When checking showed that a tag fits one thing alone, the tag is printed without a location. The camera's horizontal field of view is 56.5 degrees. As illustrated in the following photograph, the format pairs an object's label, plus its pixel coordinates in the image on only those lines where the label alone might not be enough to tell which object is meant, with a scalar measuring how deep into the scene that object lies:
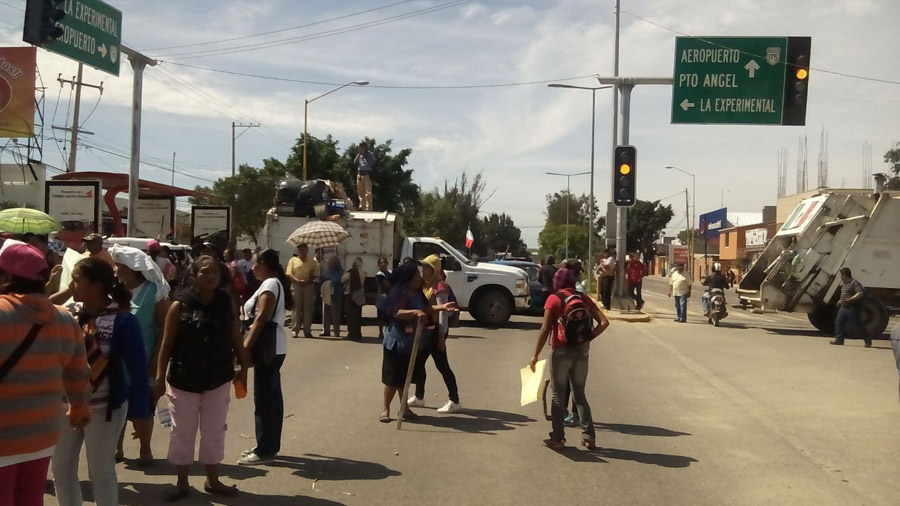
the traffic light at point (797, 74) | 18.69
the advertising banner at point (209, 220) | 24.70
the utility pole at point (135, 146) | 18.50
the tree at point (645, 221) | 92.75
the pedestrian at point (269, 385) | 6.71
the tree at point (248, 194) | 43.38
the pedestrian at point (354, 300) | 16.33
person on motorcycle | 21.09
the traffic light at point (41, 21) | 11.32
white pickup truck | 19.38
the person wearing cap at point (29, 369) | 3.53
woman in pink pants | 5.56
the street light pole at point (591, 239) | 39.88
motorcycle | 20.76
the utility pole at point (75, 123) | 39.87
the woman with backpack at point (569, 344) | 7.25
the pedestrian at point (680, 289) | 21.62
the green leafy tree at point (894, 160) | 63.14
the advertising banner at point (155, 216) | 27.23
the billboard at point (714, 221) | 85.50
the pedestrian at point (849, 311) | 16.88
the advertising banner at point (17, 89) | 30.34
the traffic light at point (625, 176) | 20.95
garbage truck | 19.00
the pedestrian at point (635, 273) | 23.47
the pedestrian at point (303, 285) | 16.39
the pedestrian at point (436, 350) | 9.00
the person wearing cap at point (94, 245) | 7.26
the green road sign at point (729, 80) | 18.98
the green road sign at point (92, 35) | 12.88
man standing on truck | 22.89
